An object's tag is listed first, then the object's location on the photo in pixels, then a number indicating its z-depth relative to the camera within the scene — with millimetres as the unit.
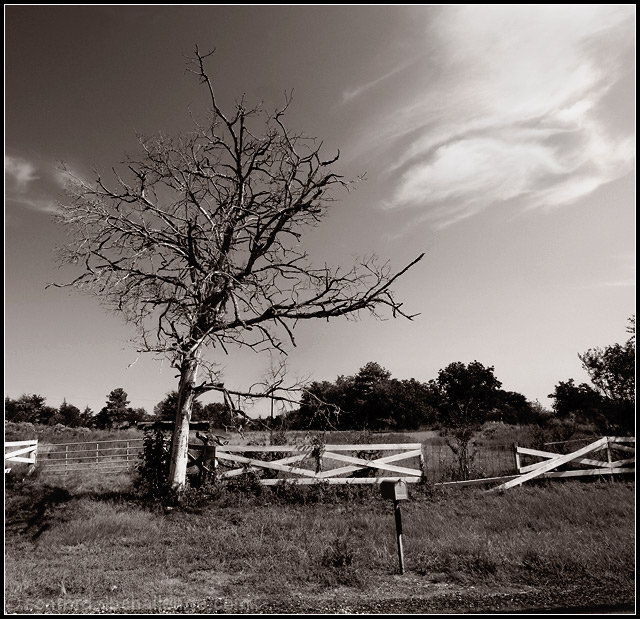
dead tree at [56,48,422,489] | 12711
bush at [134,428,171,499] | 12547
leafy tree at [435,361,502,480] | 73875
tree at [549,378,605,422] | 40916
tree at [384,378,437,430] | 68375
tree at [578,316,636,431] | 25272
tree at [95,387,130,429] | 84875
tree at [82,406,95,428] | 89125
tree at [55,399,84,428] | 84581
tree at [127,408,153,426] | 84750
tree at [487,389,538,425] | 69000
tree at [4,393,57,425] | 73812
